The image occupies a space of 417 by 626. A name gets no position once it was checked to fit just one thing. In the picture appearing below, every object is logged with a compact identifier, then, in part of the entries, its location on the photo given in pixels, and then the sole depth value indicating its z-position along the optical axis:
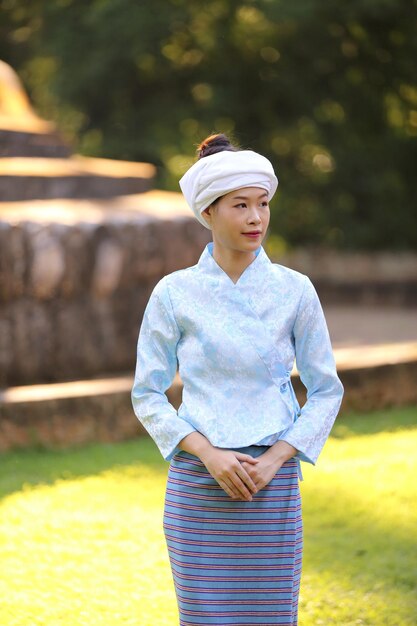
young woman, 4.62
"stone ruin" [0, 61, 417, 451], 10.34
